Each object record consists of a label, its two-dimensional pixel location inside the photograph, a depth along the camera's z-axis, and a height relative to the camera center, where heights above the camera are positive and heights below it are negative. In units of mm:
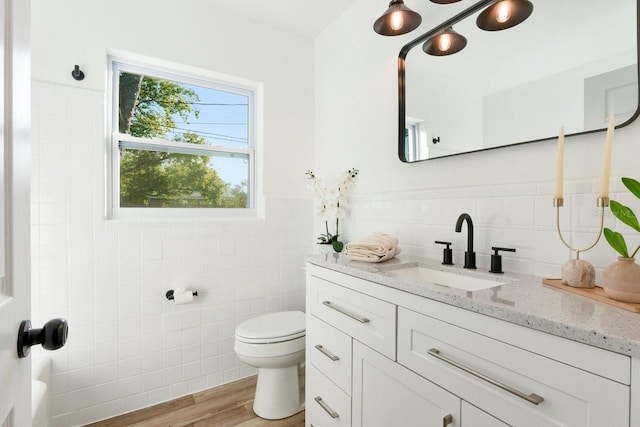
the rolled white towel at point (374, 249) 1404 -178
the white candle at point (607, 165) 866 +133
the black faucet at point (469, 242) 1280 -130
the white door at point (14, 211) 515 -4
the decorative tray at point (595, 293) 749 -228
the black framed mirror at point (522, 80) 1011 +525
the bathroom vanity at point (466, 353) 621 -377
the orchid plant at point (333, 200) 2045 +71
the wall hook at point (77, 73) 1660 +730
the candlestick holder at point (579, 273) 933 -188
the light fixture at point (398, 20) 1436 +891
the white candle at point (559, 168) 982 +139
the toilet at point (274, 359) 1693 -826
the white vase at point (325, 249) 2080 -259
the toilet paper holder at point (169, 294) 1919 -523
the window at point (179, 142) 1934 +457
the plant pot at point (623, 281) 772 -176
